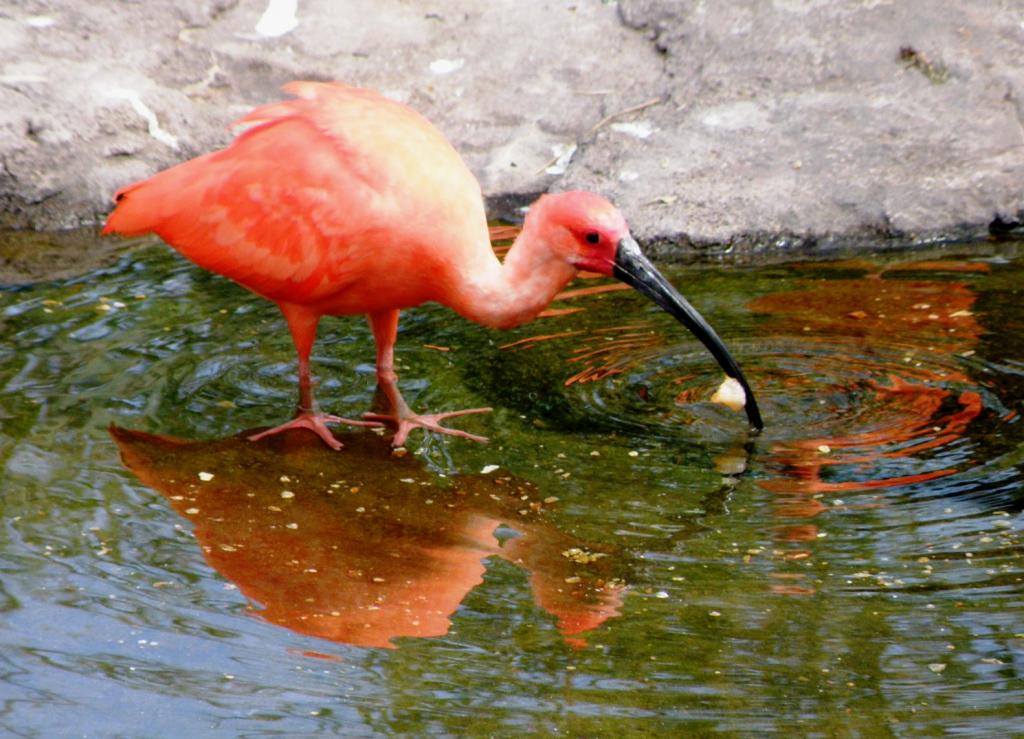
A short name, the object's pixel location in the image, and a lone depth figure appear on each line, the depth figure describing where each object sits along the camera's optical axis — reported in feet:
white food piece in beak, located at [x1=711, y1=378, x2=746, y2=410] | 34.63
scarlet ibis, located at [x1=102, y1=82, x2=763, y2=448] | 32.17
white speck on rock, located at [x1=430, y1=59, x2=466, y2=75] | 54.39
